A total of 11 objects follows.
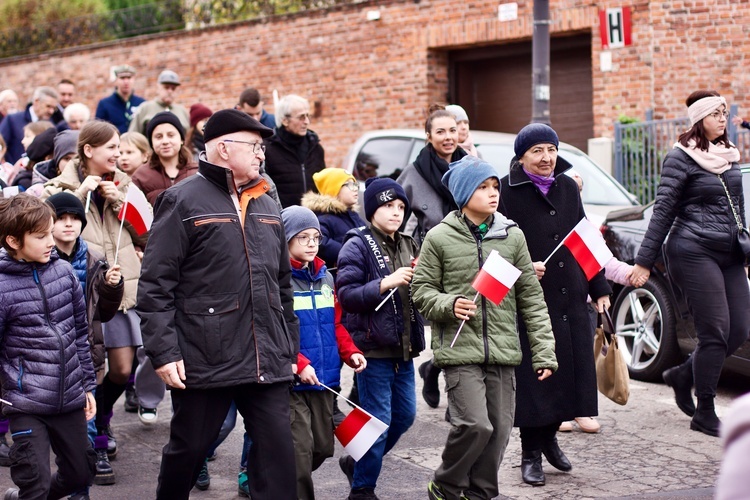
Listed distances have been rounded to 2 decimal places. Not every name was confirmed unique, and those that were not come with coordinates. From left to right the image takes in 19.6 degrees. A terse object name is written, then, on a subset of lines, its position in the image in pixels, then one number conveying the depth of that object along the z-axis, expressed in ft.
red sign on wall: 96.89
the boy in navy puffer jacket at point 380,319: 36.61
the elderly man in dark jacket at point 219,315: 29.73
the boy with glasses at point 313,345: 34.76
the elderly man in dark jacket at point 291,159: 55.18
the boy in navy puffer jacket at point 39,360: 32.48
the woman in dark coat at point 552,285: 38.71
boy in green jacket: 33.56
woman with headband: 44.95
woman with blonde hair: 42.72
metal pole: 77.19
